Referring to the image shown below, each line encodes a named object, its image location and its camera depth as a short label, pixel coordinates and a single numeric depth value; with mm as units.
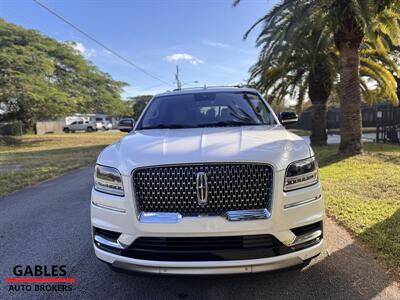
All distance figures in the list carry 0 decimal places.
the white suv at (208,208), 2607
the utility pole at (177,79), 48897
